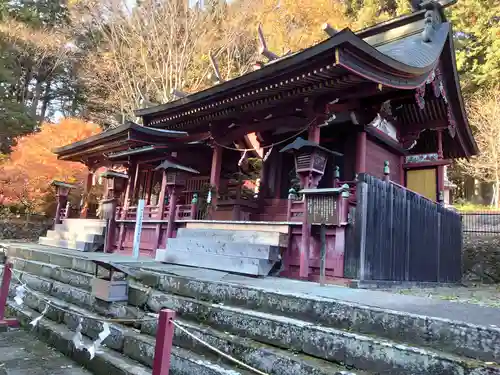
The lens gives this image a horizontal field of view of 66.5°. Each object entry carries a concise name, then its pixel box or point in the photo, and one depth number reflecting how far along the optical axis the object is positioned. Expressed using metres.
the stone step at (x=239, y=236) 6.62
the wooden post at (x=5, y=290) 6.15
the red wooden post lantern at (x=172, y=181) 9.05
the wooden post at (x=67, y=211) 13.29
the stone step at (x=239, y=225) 6.96
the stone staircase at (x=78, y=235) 11.09
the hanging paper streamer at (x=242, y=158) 11.44
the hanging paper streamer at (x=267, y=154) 10.61
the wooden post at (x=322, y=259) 5.28
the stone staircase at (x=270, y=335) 2.59
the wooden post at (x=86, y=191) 13.94
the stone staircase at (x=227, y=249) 6.25
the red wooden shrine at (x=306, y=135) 6.37
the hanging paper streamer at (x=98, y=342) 4.39
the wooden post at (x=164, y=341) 2.74
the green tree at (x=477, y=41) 21.41
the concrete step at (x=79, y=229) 11.50
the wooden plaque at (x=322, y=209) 5.89
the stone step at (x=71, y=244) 10.96
